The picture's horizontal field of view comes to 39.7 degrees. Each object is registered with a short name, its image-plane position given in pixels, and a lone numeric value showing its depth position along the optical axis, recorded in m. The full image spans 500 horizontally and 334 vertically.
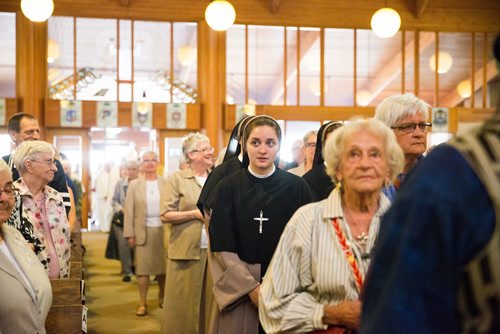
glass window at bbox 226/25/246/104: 12.98
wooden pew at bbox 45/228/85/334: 3.55
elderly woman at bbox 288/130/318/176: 5.22
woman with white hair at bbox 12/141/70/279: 4.14
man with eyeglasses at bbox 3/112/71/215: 4.94
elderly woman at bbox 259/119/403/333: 2.36
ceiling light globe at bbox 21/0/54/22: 8.28
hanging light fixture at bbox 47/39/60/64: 12.70
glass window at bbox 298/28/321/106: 12.99
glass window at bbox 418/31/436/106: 13.45
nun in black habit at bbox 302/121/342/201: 3.87
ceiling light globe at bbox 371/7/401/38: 9.99
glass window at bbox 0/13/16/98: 12.34
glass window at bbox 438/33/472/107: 13.37
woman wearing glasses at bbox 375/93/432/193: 3.11
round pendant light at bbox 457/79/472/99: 13.52
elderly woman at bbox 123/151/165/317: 7.14
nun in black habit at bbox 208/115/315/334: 3.33
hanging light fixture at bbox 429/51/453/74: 13.33
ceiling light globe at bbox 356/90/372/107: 15.77
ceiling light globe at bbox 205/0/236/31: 8.94
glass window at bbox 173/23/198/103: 13.06
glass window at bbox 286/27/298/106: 13.12
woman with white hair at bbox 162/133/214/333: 5.34
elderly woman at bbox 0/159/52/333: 2.96
